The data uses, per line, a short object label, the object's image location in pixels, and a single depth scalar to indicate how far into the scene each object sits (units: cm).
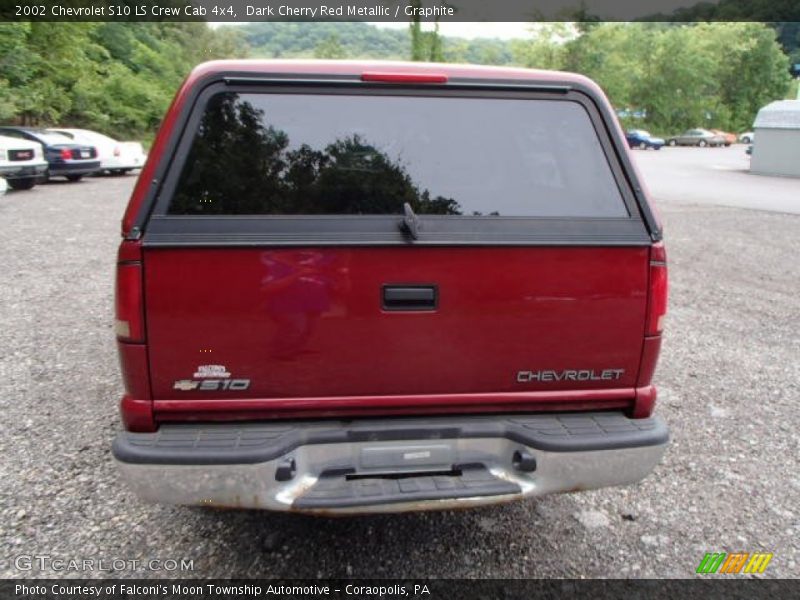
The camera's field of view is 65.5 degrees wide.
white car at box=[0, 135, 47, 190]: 1354
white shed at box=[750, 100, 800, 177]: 2280
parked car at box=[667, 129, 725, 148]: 5188
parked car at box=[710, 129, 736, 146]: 5225
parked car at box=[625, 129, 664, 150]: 4591
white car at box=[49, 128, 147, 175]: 1830
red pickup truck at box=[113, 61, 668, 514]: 226
